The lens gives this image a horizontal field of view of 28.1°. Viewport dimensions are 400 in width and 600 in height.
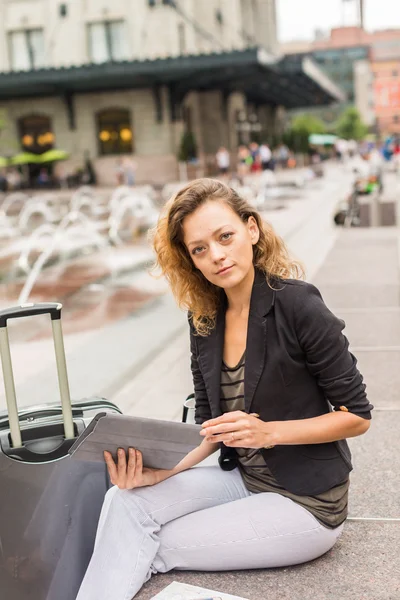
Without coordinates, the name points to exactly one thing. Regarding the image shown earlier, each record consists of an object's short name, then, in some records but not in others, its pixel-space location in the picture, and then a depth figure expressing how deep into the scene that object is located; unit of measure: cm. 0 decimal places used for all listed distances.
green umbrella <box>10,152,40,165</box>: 3288
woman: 256
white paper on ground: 262
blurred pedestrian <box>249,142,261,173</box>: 3719
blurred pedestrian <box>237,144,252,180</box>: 3228
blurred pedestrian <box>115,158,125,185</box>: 3369
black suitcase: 264
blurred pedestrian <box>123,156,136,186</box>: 3195
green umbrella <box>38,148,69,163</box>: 3309
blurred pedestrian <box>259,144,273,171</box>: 3641
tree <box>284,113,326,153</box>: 5119
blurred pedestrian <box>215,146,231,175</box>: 3328
